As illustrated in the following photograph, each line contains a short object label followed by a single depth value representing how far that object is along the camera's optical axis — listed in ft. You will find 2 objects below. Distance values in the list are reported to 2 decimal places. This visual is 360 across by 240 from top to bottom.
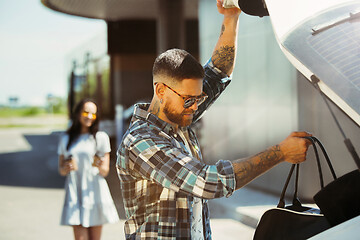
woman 16.80
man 6.13
